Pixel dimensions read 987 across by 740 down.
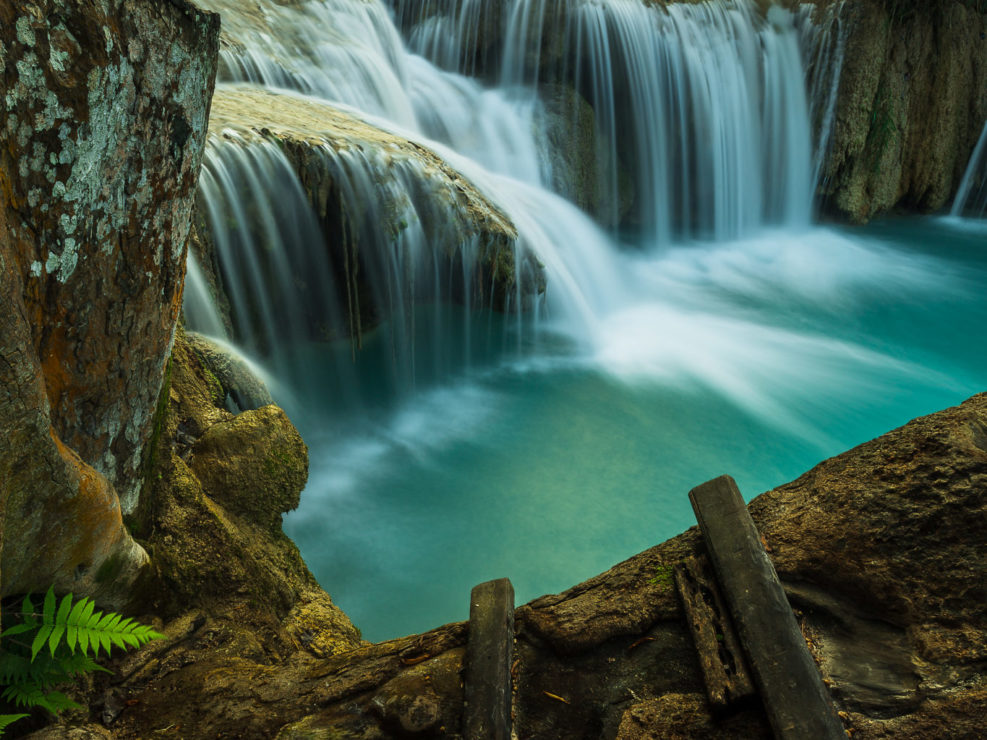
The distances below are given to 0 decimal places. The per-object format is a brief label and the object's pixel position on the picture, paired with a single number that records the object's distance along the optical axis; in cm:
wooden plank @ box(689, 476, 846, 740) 150
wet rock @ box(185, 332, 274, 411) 348
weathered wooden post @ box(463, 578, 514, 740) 165
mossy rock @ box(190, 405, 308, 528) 283
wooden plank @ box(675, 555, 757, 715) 161
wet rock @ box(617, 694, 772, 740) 159
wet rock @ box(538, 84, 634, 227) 1090
